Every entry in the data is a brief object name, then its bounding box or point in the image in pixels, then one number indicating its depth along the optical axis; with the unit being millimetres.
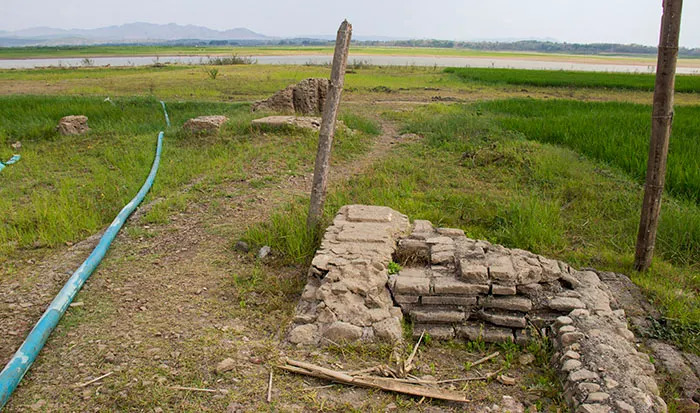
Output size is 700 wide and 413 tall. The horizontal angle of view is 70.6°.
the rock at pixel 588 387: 2369
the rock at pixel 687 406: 2539
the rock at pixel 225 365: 2633
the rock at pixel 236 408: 2379
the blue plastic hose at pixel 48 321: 2473
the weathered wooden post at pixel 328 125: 4094
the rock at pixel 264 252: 4102
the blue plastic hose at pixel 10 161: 6985
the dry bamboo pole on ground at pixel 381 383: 2506
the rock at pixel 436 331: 3074
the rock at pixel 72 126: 8797
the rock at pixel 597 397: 2297
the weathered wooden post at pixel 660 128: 3434
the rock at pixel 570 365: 2574
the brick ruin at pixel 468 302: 2688
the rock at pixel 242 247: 4234
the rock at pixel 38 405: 2391
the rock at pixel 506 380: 2670
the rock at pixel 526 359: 2869
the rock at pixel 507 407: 2457
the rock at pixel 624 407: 2219
